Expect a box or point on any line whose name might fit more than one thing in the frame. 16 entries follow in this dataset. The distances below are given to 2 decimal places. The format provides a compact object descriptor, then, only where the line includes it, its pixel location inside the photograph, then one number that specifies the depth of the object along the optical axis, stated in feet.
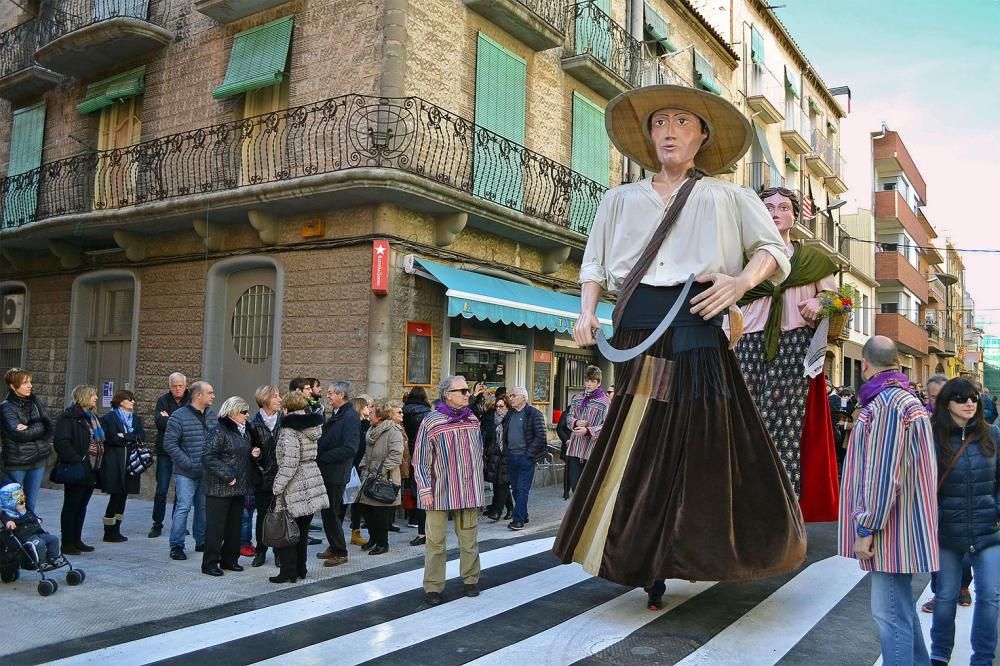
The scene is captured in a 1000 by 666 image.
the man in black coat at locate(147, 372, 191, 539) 29.71
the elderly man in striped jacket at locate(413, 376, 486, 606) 19.30
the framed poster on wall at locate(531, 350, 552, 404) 46.29
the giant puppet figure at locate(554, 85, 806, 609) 14.32
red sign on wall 35.76
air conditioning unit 54.19
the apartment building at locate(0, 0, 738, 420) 36.70
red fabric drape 18.02
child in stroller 19.77
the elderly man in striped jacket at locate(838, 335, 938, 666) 11.82
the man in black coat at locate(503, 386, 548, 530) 30.71
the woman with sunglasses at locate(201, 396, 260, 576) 22.89
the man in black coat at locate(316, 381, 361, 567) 24.14
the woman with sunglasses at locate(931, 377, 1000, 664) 13.09
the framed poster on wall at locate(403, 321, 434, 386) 37.19
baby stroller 19.80
